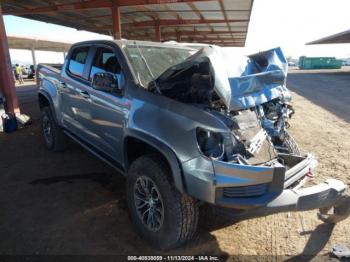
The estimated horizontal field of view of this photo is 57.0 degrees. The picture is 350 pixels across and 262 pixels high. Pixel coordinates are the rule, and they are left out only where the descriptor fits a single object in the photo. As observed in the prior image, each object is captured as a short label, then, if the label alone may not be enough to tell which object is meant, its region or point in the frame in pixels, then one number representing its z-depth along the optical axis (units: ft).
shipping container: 168.35
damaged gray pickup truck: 9.02
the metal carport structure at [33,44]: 88.38
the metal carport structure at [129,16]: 35.57
